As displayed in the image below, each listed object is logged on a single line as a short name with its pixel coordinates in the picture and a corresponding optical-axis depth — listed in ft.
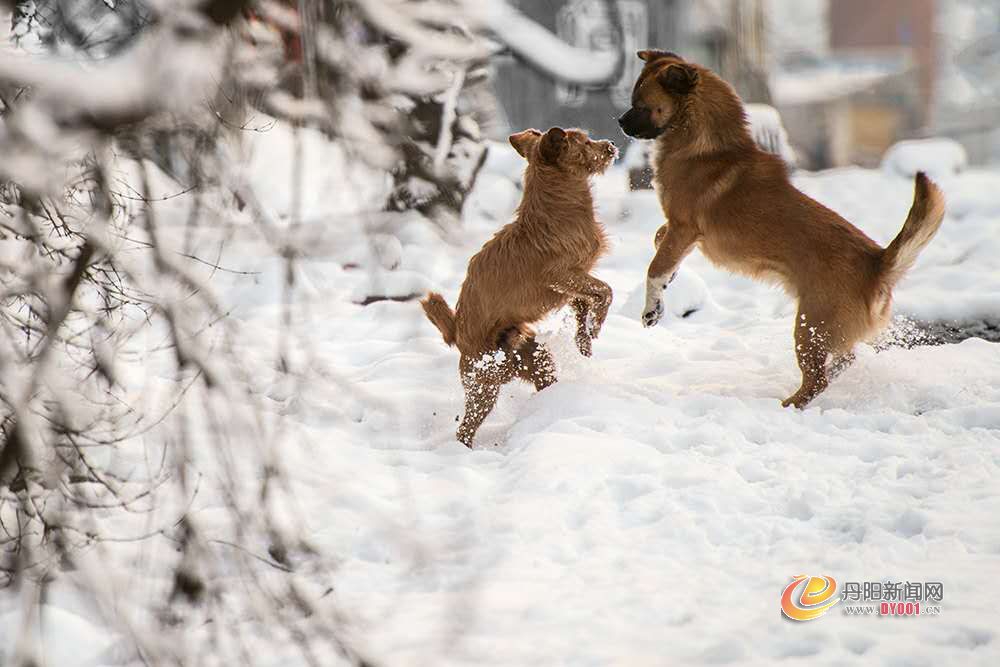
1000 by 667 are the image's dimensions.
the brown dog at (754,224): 32.63
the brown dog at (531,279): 33.32
